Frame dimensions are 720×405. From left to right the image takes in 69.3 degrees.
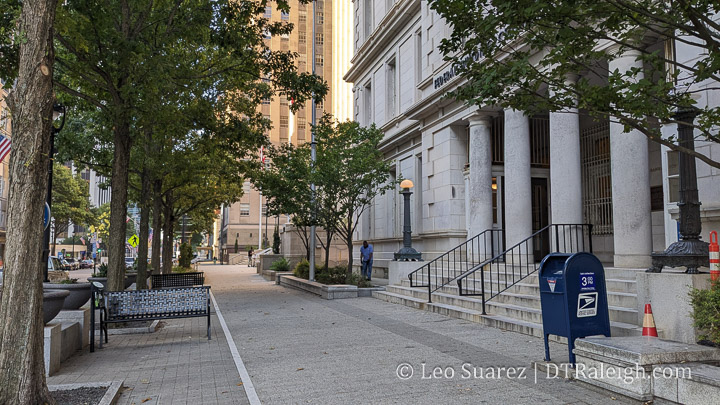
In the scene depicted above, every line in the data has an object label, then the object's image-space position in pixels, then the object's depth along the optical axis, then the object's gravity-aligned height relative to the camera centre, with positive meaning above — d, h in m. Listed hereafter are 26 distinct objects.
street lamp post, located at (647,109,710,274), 6.42 +0.18
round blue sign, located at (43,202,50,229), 10.66 +0.53
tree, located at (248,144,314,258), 19.42 +2.03
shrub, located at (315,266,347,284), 19.44 -1.36
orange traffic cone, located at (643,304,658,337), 6.32 -1.02
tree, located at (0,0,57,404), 5.14 +0.28
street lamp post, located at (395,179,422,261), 16.67 +0.03
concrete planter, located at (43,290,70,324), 7.34 -0.89
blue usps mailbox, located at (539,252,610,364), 6.25 -0.73
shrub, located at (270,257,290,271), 29.67 -1.42
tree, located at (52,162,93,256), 52.53 +4.37
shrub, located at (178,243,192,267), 34.66 -1.03
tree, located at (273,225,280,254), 38.69 -0.27
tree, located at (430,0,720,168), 5.82 +2.37
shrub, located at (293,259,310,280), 23.66 -1.37
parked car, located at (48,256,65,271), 30.65 -1.46
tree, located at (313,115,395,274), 18.27 +2.60
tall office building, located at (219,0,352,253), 81.19 +20.98
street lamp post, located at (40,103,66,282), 12.68 +1.02
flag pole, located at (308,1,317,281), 19.50 +0.81
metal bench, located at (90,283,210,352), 9.66 -1.20
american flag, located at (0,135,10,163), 11.42 +2.14
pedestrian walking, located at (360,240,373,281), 21.59 -0.74
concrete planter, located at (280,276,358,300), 16.67 -1.66
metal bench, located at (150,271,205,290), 19.73 -1.54
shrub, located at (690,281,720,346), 5.71 -0.81
